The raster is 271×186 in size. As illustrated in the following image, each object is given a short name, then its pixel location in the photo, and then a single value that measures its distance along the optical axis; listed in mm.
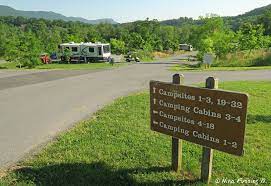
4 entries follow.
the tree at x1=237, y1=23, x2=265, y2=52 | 39656
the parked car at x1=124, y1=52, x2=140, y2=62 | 43662
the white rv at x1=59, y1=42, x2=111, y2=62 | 43500
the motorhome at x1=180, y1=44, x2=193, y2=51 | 87312
